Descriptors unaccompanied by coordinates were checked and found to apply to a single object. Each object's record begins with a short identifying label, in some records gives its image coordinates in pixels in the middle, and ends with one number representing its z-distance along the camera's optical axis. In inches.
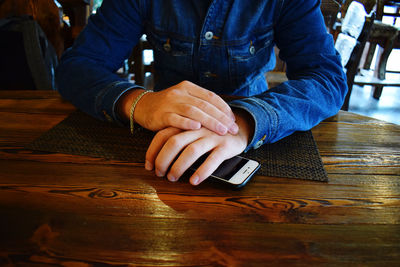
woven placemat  21.7
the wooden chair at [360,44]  45.0
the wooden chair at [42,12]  53.5
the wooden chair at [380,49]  112.4
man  22.5
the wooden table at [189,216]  14.5
